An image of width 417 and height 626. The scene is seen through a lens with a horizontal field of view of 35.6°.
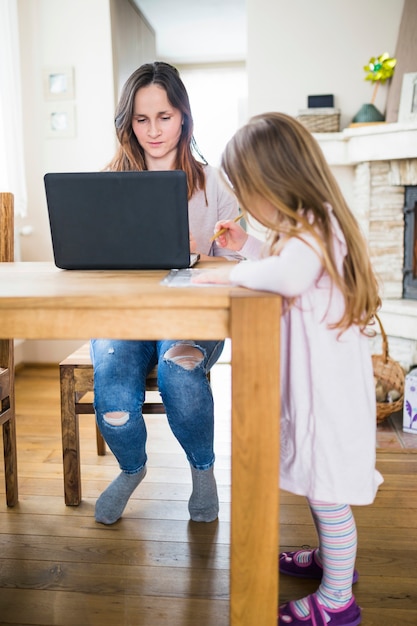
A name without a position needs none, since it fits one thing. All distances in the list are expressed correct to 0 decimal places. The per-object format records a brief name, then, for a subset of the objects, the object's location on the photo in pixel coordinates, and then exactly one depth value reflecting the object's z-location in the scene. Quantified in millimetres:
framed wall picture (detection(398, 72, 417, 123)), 2936
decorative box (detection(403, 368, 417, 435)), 2420
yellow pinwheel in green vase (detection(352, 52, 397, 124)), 3068
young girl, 1109
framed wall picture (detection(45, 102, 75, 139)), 3336
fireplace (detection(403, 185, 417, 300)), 3029
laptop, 1229
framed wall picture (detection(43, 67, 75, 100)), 3314
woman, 1530
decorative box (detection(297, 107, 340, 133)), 3152
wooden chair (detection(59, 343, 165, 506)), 1759
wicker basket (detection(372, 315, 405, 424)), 2473
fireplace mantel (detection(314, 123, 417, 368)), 2920
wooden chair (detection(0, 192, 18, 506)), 1800
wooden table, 987
